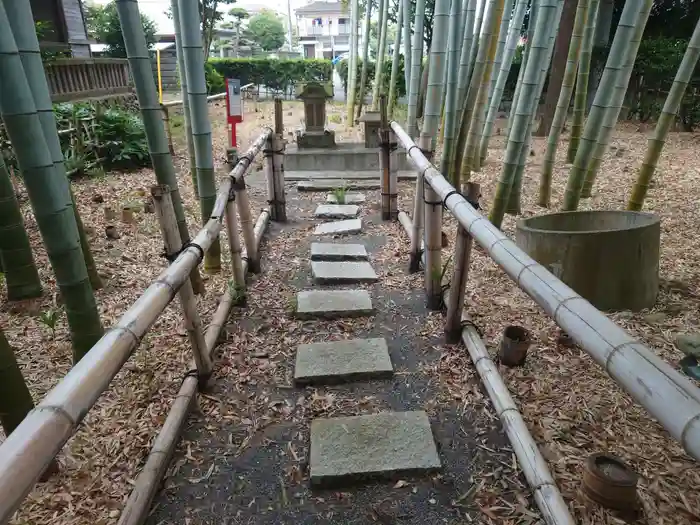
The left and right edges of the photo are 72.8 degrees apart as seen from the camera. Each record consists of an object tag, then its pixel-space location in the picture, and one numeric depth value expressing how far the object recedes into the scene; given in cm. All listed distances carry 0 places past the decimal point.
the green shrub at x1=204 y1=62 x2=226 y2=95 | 1549
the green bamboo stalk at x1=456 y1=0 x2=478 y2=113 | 453
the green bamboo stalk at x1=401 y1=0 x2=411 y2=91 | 664
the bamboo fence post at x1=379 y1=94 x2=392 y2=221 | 421
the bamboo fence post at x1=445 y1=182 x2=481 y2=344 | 228
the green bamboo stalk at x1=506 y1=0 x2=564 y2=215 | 359
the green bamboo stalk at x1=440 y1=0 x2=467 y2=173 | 410
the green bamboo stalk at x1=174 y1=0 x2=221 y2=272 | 271
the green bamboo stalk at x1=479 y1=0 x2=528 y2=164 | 526
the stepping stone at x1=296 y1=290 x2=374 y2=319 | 297
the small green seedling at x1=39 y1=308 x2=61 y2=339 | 262
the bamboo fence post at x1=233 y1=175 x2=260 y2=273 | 317
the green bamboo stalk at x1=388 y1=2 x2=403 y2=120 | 930
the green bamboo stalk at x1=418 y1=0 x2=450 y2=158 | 324
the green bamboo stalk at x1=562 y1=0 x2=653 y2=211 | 312
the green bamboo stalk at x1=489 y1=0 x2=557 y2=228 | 322
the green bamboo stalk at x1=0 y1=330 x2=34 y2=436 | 159
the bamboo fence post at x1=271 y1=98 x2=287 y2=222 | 446
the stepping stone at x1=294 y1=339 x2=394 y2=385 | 236
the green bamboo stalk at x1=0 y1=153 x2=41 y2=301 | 268
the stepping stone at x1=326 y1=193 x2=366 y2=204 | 546
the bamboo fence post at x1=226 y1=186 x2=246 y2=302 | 289
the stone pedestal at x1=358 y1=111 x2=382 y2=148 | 688
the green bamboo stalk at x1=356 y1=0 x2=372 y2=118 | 1070
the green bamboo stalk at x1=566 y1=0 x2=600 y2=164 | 469
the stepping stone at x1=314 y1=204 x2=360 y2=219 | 495
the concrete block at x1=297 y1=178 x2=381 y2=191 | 601
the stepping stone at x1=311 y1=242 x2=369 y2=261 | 385
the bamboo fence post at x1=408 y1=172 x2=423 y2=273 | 348
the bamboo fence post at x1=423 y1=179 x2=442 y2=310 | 279
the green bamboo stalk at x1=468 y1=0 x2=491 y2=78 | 709
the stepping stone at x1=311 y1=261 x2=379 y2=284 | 344
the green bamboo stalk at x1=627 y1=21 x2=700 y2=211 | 364
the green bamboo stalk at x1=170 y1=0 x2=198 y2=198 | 475
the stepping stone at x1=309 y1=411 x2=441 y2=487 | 180
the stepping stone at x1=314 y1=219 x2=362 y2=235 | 446
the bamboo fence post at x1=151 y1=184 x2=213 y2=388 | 207
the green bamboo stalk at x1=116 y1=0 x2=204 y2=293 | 243
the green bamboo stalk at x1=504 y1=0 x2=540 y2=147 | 529
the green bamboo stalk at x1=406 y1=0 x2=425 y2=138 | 471
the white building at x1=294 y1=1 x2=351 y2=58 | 4009
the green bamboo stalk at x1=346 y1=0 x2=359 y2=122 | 1059
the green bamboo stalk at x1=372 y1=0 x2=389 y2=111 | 921
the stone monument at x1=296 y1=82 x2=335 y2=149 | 707
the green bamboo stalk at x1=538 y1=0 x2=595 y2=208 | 450
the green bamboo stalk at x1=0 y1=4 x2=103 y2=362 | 167
